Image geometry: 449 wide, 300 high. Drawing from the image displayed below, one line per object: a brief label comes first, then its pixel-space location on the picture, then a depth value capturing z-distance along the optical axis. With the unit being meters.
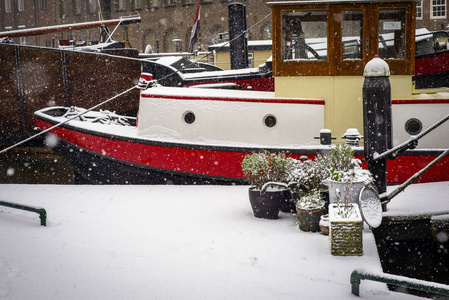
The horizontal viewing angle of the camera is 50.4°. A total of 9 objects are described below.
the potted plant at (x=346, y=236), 3.40
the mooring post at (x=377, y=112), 4.28
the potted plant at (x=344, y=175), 3.93
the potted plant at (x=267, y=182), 4.30
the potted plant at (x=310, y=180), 4.26
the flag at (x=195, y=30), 12.12
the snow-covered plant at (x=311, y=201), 3.96
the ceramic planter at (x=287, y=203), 4.43
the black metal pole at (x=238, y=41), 10.63
